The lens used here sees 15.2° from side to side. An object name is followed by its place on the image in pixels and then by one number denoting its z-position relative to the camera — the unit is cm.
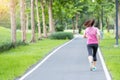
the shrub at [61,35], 6041
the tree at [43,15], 6187
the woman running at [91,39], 1773
